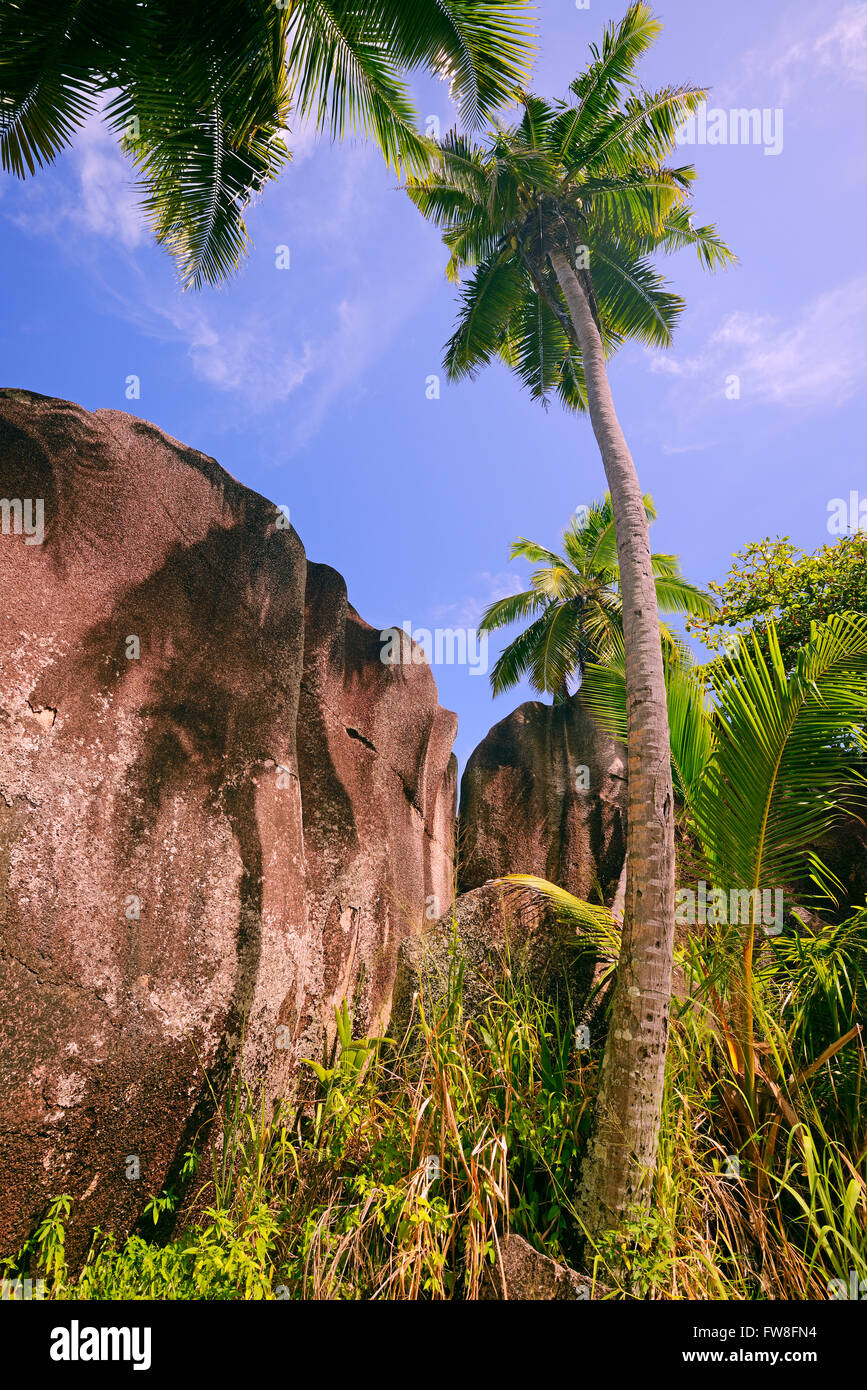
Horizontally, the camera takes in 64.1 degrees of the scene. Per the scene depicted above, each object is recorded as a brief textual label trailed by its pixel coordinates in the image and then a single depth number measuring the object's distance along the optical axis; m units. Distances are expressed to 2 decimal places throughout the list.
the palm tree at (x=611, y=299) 4.05
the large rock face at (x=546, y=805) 8.72
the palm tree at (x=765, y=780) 4.34
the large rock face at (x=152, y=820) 3.63
